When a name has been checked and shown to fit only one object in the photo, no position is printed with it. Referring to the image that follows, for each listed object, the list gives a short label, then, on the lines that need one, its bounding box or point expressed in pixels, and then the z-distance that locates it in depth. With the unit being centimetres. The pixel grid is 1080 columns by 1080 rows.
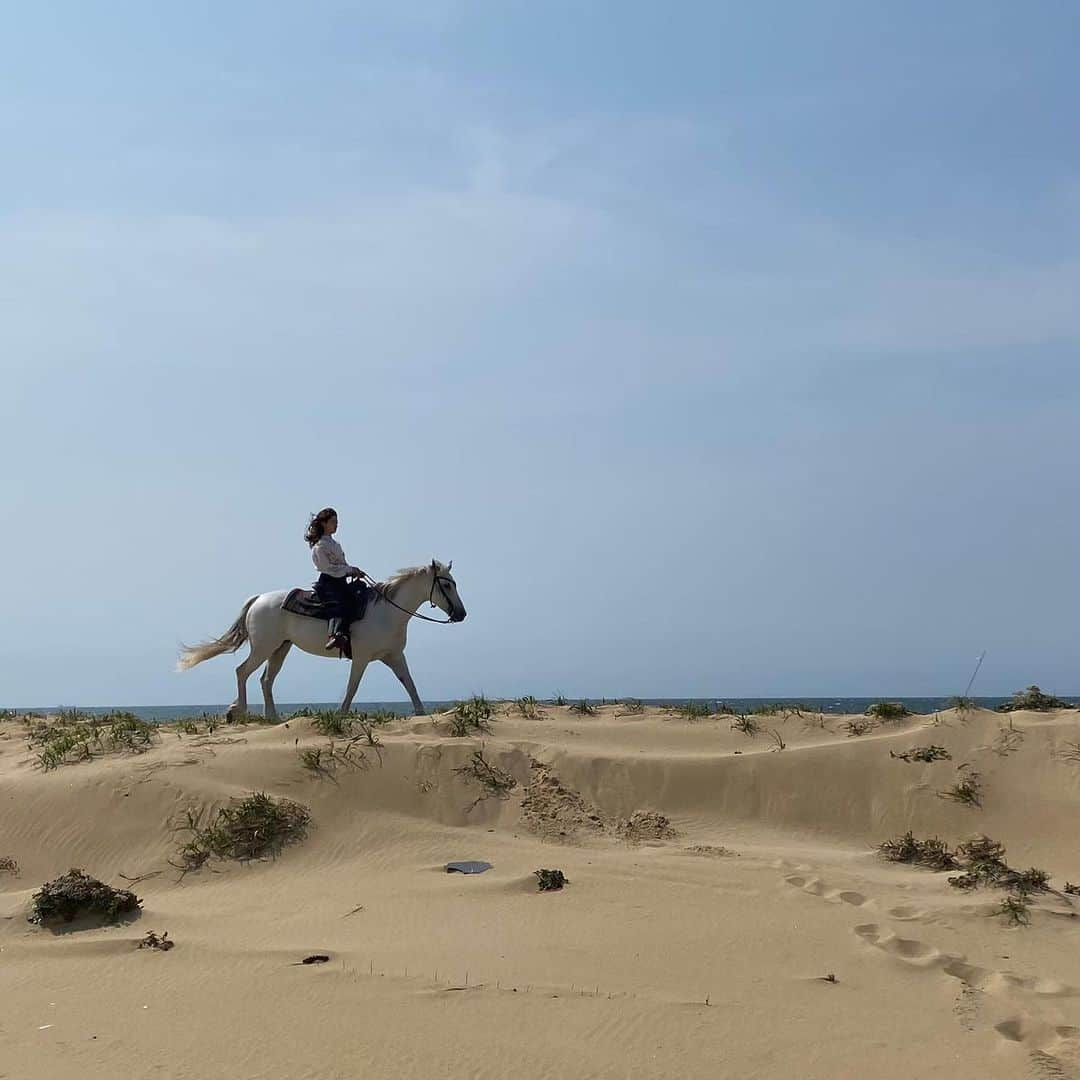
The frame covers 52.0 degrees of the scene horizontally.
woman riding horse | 1443
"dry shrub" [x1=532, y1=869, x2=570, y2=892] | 781
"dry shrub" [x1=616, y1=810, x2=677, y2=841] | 970
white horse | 1456
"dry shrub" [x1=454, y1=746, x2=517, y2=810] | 1021
